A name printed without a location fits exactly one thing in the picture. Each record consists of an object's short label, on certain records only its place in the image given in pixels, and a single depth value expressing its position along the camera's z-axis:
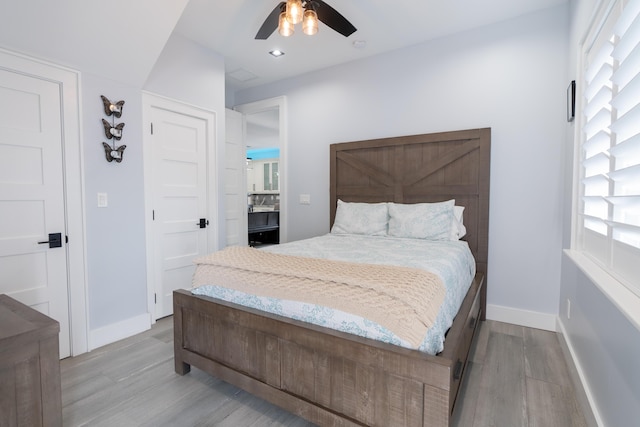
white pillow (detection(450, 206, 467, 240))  2.87
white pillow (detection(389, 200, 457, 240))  2.86
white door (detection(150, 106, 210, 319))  3.00
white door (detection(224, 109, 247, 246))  4.30
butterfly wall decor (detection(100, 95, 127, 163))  2.53
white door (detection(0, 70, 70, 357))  2.08
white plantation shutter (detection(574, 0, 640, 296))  1.19
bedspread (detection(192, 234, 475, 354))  1.40
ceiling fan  2.15
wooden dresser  1.32
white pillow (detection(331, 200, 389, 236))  3.19
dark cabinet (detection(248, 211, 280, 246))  6.85
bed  1.25
